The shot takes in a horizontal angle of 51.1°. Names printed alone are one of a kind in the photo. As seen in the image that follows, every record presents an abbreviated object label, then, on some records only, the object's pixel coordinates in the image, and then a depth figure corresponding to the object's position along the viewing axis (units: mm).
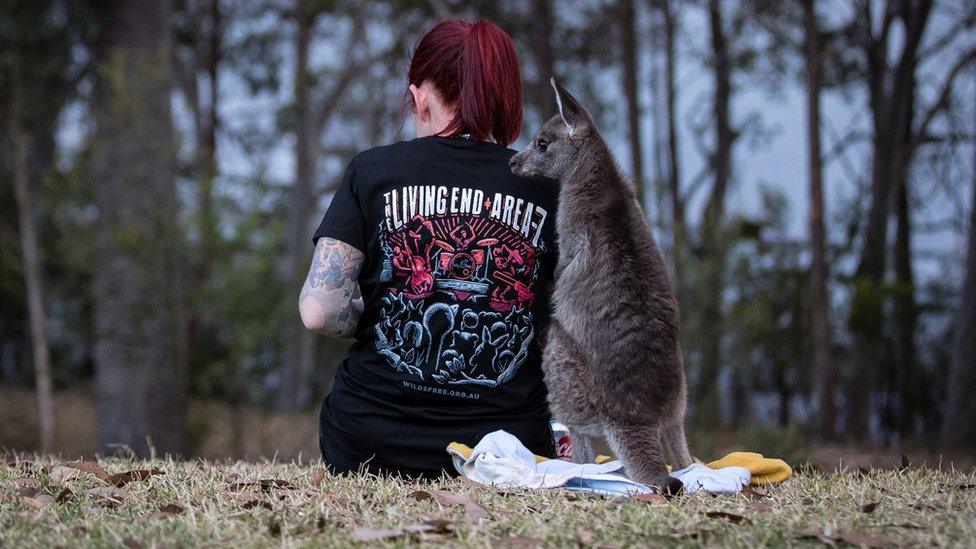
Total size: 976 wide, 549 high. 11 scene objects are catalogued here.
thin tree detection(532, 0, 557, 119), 13547
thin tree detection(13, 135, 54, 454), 11703
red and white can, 4734
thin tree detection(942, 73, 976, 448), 12359
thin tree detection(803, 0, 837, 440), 12680
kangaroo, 3951
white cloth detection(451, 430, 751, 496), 3920
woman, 4227
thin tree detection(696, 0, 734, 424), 12266
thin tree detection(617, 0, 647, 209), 14758
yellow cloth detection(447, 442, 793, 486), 4324
